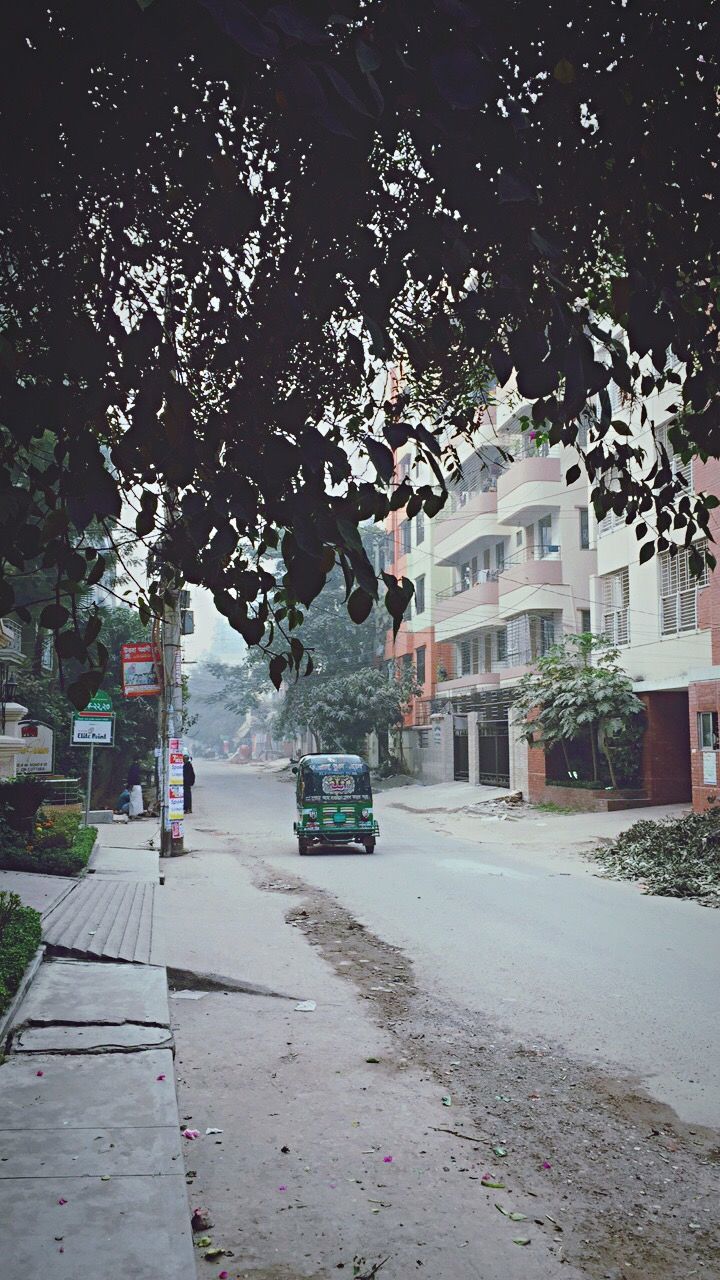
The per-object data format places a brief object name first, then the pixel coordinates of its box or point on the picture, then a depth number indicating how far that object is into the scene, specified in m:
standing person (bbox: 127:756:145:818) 29.83
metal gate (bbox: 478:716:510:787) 37.22
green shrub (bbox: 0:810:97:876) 15.58
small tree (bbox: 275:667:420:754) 47.91
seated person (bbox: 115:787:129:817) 29.98
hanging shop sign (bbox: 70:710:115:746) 20.89
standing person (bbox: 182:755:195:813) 26.45
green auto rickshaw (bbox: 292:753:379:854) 20.36
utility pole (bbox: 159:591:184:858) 19.84
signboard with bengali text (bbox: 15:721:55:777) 24.72
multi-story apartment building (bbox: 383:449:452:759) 48.56
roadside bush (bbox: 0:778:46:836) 17.59
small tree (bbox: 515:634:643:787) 26.84
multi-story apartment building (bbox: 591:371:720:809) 22.30
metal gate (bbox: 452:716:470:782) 42.50
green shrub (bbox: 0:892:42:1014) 7.38
